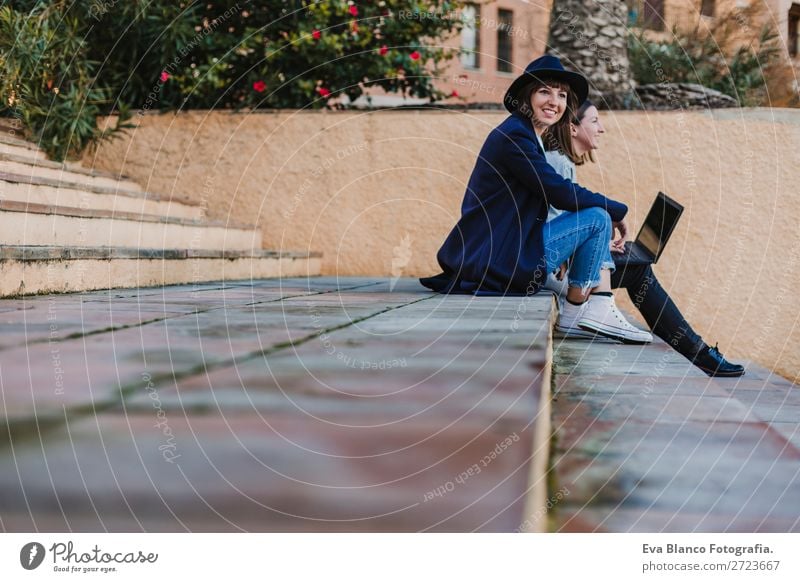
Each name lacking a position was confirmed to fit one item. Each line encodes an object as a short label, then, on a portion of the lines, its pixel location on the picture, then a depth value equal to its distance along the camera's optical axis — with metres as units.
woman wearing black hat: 3.77
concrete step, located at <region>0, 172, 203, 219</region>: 4.57
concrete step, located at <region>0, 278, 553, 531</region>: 1.06
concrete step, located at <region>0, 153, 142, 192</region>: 5.09
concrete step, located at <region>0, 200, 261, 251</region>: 4.04
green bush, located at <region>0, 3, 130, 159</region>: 5.84
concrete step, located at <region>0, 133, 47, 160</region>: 5.54
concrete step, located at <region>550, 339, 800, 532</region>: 1.33
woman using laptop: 3.93
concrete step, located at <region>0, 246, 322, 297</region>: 3.51
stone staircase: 3.77
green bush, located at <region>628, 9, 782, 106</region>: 8.48
